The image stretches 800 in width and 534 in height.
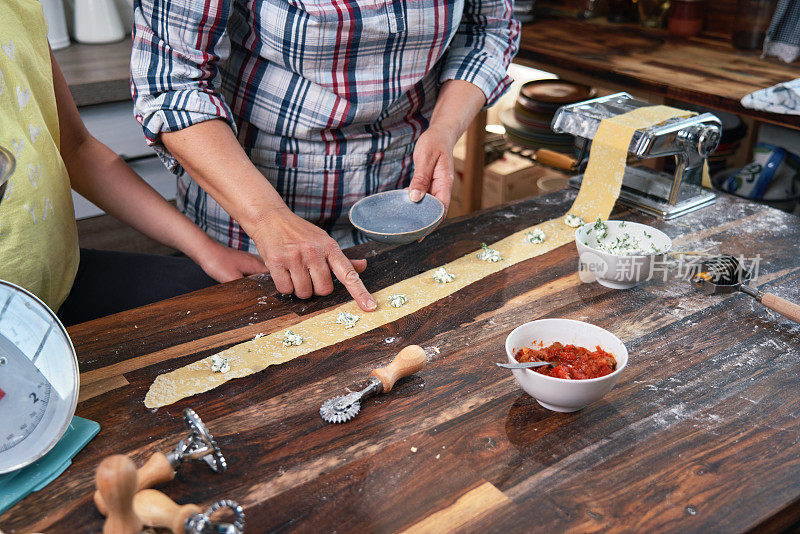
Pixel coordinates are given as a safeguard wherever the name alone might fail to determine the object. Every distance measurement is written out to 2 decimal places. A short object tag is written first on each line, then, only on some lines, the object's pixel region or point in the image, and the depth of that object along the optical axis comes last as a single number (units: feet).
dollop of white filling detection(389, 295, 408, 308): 4.16
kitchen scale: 2.79
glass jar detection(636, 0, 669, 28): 9.47
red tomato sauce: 3.20
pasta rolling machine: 5.00
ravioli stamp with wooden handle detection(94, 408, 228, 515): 2.75
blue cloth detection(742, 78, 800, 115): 6.38
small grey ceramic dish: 4.37
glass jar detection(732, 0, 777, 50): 8.13
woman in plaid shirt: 4.38
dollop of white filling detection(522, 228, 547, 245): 4.91
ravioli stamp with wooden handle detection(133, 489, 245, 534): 2.43
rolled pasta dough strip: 3.49
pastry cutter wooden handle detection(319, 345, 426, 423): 3.19
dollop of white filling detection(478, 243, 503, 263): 4.65
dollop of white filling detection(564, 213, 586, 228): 5.16
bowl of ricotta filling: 4.17
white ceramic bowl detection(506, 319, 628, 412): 3.02
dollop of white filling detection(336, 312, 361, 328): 3.97
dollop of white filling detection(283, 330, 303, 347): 3.77
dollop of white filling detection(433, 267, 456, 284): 4.41
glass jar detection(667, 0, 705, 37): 8.96
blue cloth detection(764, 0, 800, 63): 7.67
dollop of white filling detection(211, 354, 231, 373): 3.55
